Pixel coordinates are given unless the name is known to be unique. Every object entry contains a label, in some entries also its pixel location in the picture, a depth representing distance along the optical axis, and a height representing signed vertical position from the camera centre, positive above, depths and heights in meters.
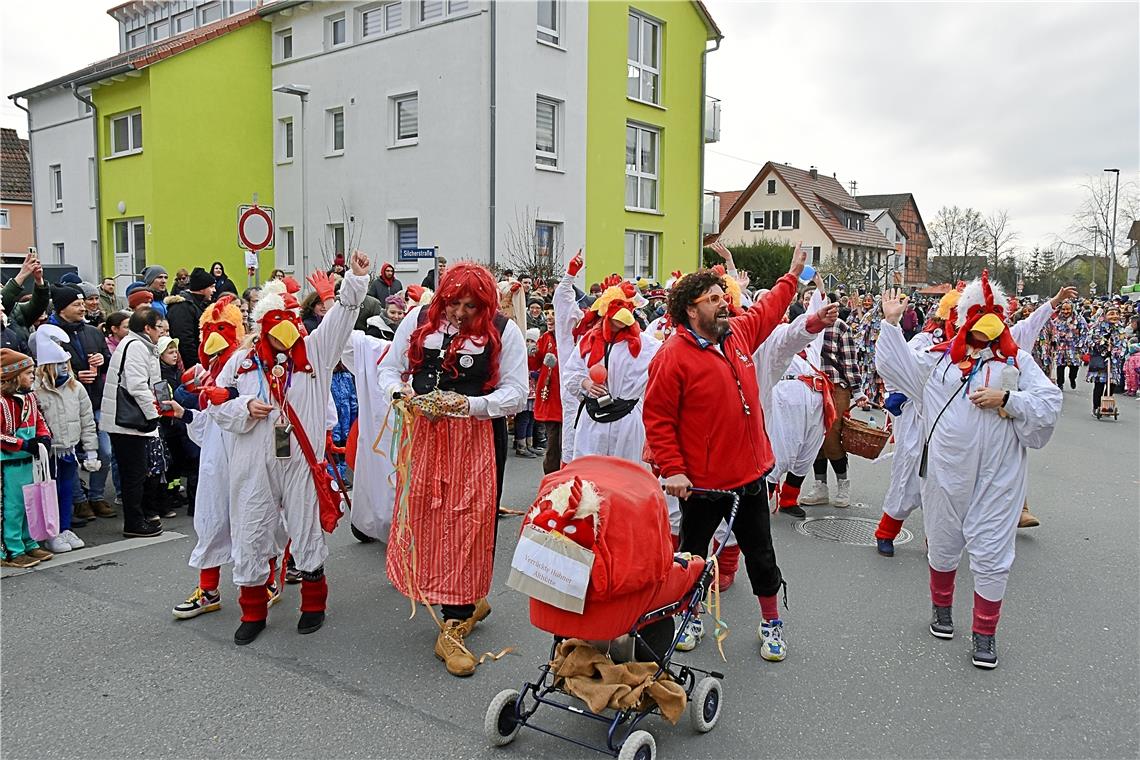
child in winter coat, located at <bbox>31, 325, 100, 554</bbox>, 6.28 -0.99
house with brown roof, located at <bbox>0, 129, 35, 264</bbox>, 33.75 +3.51
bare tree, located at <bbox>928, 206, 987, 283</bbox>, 53.44 +3.36
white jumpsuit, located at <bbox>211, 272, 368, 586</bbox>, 4.52 -0.96
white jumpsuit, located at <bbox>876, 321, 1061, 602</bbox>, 4.30 -0.89
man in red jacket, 4.16 -0.66
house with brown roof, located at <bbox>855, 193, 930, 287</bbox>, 78.44 +6.56
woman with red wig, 4.45 -0.83
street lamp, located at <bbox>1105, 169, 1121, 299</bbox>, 45.79 +2.87
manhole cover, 6.67 -1.91
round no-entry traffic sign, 9.93 +0.67
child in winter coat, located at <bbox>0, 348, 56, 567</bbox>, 5.74 -1.05
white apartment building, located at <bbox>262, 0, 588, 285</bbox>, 19.34 +3.88
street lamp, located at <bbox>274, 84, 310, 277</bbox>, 16.10 +3.69
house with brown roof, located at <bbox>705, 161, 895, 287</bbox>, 54.28 +4.87
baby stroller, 3.10 -1.21
